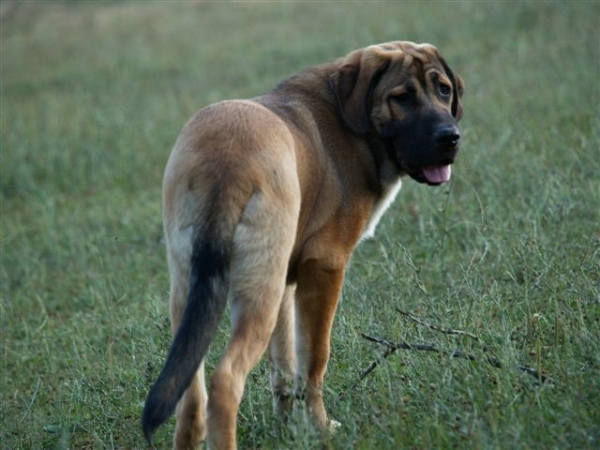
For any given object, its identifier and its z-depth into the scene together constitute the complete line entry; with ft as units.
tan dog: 26.55
